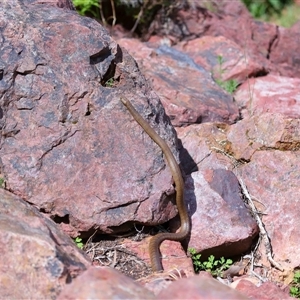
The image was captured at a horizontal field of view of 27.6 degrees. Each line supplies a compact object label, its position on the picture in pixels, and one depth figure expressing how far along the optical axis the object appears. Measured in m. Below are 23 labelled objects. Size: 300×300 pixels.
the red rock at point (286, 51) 9.06
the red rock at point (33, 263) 3.63
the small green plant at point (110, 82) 5.29
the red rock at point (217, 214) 5.09
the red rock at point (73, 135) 4.75
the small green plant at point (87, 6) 8.08
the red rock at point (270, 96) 6.83
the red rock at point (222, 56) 7.82
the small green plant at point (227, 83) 7.54
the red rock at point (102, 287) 3.19
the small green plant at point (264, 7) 12.45
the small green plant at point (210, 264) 5.04
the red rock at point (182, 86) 6.42
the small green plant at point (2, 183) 4.73
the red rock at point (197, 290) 3.18
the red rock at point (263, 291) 4.15
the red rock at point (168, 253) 4.70
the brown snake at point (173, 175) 4.97
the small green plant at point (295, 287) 4.86
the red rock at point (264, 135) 5.69
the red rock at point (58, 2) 5.61
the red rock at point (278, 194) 5.20
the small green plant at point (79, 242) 4.73
